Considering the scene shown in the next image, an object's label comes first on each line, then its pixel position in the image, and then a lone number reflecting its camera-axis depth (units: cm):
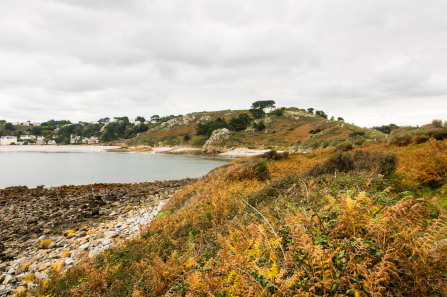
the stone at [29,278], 574
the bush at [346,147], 1634
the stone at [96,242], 747
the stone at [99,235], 809
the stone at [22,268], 622
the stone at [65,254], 698
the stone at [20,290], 490
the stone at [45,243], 780
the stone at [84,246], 737
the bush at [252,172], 1145
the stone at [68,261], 642
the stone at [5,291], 521
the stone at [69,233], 855
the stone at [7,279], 568
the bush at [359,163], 727
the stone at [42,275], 577
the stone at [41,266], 628
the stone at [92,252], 654
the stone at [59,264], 607
